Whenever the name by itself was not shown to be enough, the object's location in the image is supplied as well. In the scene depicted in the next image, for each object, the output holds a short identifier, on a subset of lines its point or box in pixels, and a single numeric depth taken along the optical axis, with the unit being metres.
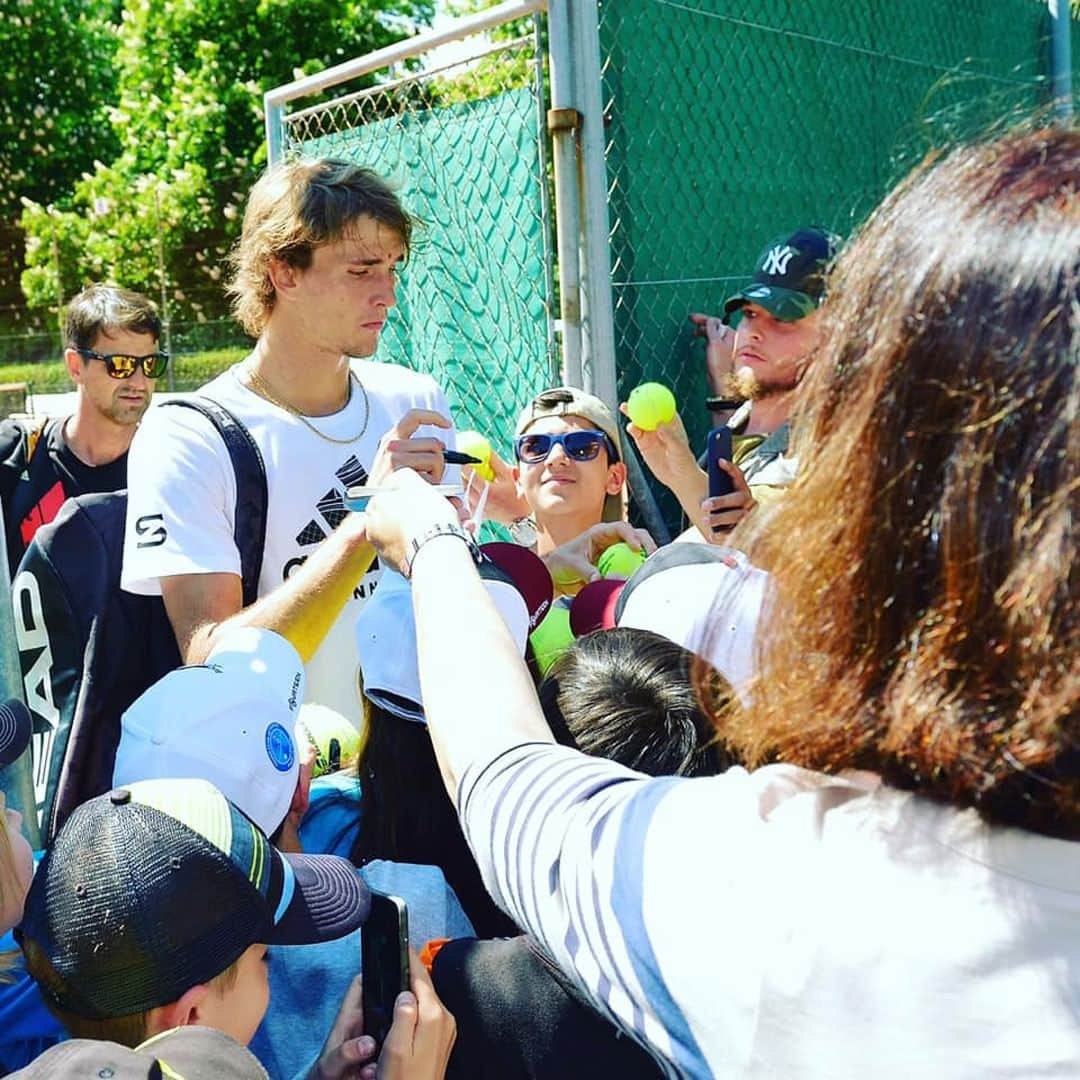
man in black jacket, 4.23
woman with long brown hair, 0.77
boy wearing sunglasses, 3.28
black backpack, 2.36
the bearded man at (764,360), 2.92
